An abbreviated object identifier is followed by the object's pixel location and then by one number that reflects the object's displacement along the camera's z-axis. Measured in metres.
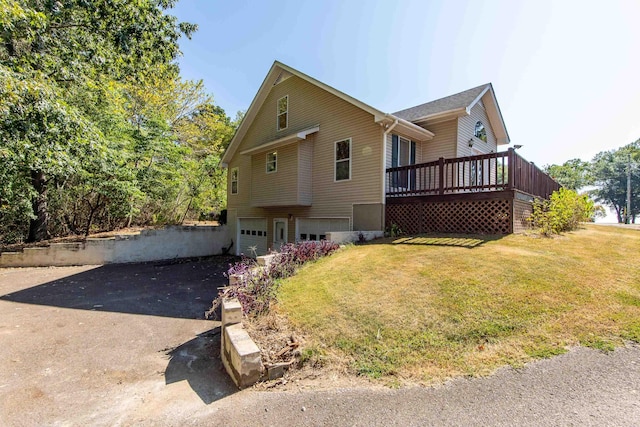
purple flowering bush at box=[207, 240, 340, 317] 4.74
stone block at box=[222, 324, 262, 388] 3.25
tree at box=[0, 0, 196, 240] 6.86
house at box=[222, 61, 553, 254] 8.83
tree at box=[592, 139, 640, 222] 39.50
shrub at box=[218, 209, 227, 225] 17.05
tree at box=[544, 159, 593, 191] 34.56
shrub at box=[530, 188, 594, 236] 8.46
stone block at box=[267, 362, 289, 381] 3.36
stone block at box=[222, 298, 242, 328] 4.00
